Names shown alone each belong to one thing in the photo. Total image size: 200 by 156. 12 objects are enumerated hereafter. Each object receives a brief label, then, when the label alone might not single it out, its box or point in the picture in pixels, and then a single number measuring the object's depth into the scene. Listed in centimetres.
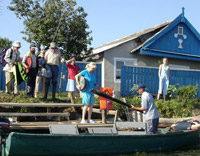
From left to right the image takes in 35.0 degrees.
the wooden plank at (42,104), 979
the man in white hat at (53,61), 1141
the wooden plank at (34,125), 885
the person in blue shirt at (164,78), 1439
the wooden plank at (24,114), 932
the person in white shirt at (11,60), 1110
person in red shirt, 1173
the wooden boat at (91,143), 726
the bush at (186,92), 1427
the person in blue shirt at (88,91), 970
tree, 1783
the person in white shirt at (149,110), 873
